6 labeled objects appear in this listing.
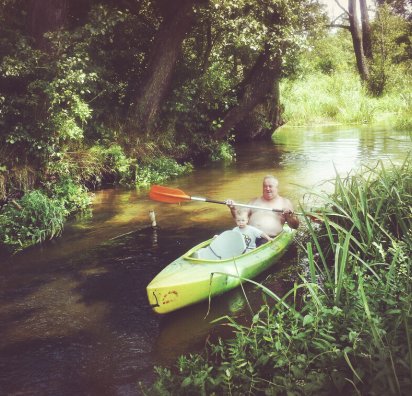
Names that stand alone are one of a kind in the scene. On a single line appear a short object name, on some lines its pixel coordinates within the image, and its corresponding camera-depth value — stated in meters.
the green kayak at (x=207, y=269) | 4.25
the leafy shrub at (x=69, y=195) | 7.64
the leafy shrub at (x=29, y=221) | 6.41
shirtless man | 5.97
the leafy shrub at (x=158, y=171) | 9.95
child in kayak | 5.39
